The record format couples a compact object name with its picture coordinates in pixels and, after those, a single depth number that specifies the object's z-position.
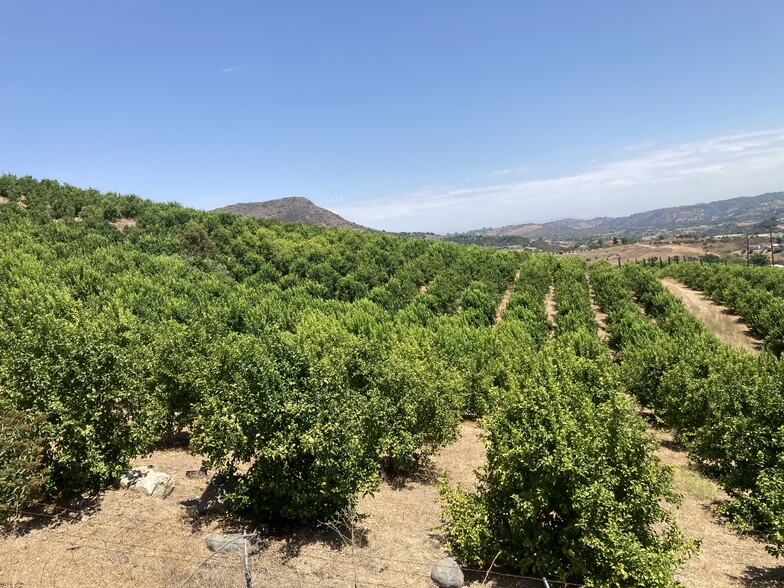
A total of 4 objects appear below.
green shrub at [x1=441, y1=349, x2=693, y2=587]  10.48
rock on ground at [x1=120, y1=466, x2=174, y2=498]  15.78
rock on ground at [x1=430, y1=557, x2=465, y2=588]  12.61
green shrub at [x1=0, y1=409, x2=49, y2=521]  11.63
